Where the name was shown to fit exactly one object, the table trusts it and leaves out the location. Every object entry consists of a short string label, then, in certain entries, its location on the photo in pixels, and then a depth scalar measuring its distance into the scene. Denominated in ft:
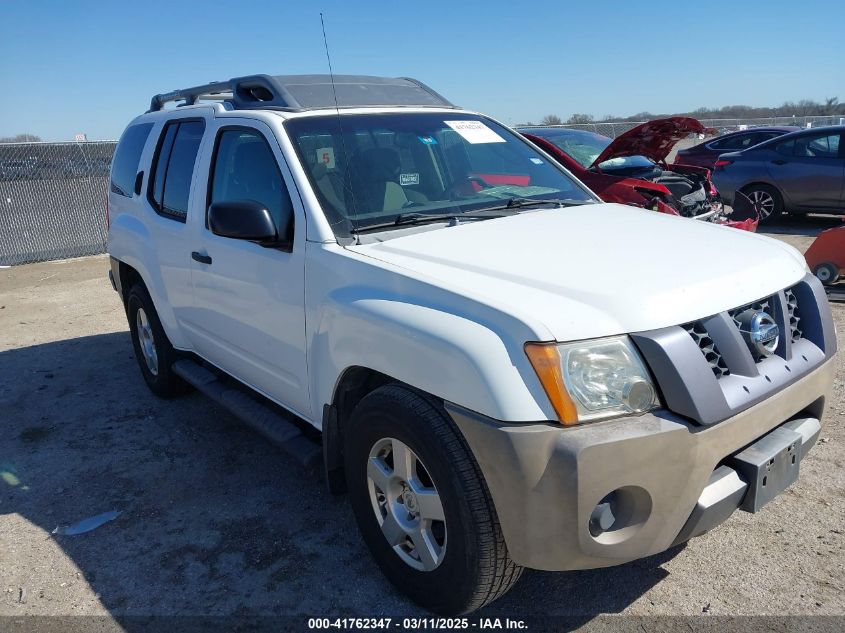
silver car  34.63
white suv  7.30
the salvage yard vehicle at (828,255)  22.04
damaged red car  26.02
